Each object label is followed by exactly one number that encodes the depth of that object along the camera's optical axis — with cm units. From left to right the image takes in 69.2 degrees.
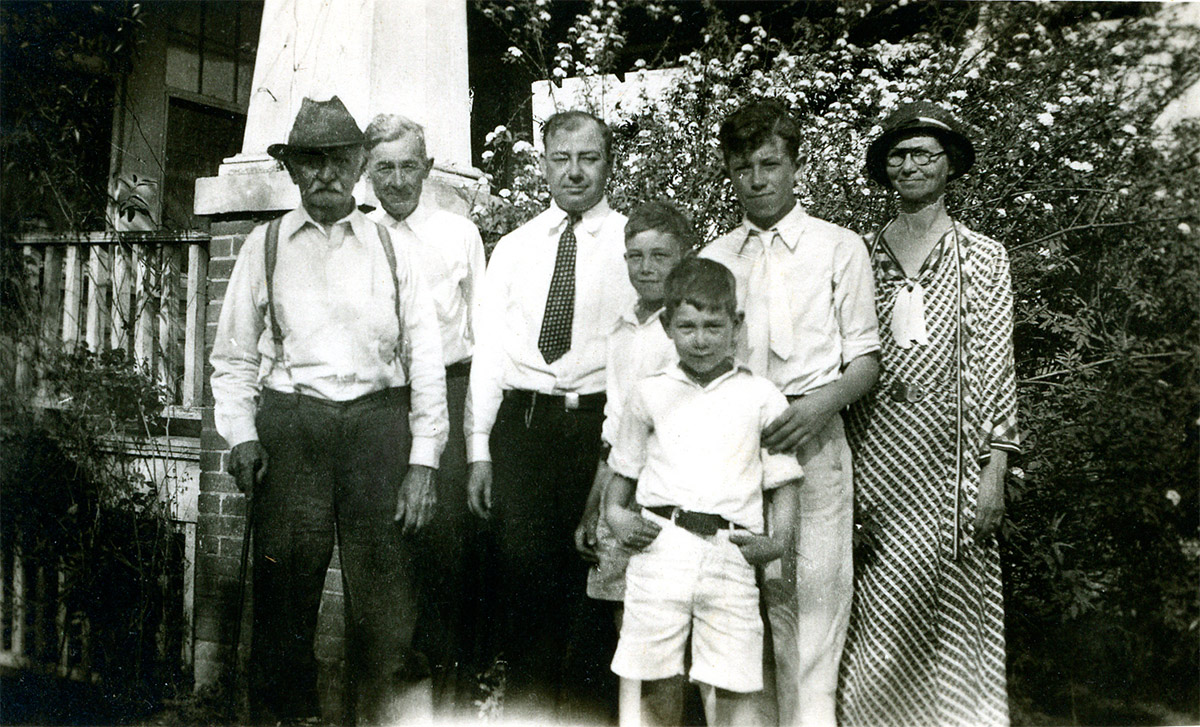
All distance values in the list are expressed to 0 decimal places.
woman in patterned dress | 266
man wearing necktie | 285
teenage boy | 257
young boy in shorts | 236
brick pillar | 301
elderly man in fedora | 277
